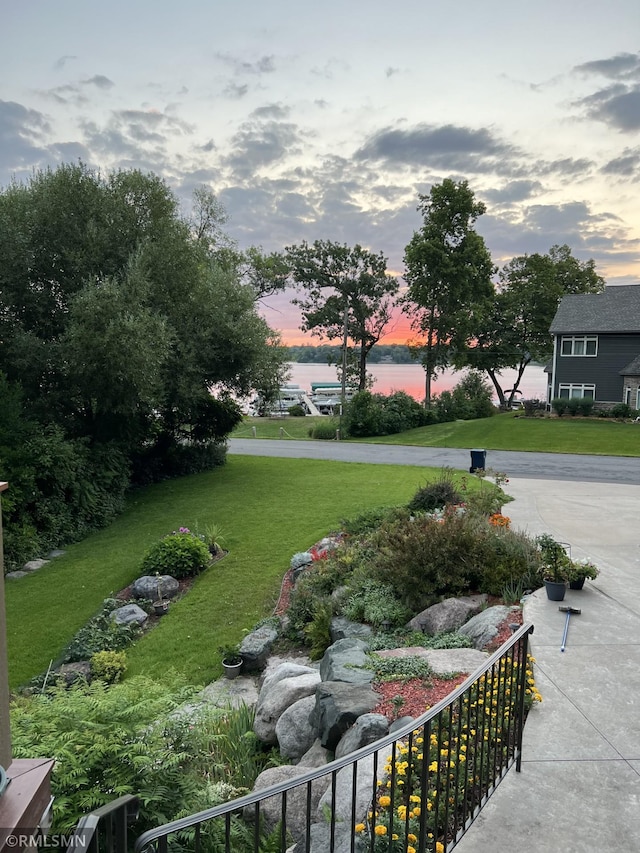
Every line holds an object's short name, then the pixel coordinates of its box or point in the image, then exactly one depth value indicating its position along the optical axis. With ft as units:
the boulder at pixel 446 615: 20.92
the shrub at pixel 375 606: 22.50
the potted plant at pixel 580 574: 22.57
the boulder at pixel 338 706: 13.78
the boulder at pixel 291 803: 12.34
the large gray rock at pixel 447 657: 16.09
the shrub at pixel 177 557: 34.35
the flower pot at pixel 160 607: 30.81
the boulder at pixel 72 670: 24.09
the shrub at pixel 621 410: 104.01
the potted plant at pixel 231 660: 23.25
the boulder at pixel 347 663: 15.92
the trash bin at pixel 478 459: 56.75
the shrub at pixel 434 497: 37.29
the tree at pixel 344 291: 144.77
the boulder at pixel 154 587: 32.01
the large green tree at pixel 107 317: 44.62
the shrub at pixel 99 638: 26.27
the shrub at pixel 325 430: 100.83
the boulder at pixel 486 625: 18.38
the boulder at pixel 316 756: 13.88
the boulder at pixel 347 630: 21.49
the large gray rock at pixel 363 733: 12.82
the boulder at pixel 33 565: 37.91
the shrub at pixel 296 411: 141.79
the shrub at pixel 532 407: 118.11
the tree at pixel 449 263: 121.19
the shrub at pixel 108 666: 23.61
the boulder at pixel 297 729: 15.17
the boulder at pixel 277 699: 16.83
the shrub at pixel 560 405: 112.98
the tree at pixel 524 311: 139.44
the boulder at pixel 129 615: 28.97
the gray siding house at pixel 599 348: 110.52
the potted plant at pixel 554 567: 21.53
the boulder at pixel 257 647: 23.80
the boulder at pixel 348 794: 10.71
